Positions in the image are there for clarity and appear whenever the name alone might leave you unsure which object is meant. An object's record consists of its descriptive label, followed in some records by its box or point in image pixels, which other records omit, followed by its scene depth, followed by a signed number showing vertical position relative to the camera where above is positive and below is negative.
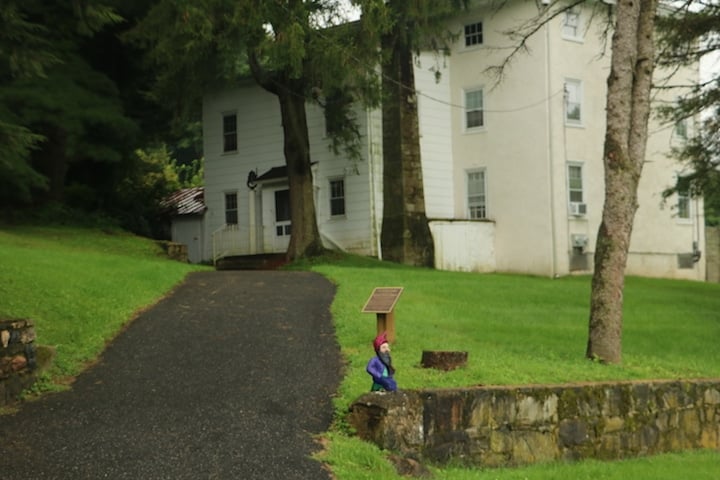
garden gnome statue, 8.72 -1.28
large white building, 27.12 +2.30
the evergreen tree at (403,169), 26.52 +2.21
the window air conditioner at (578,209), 27.44 +0.87
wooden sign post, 11.62 -0.85
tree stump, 10.48 -1.44
